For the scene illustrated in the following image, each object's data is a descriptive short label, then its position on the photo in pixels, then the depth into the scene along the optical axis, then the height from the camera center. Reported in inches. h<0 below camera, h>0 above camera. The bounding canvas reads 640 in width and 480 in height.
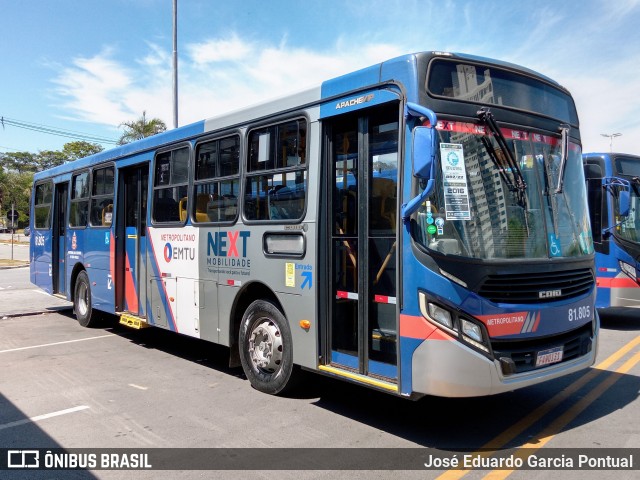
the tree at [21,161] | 3636.8 +492.7
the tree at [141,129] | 1137.4 +226.4
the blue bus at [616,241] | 393.4 -2.5
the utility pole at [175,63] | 645.3 +209.2
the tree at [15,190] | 2869.1 +233.9
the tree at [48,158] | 3358.3 +493.4
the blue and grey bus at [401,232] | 165.5 +1.3
